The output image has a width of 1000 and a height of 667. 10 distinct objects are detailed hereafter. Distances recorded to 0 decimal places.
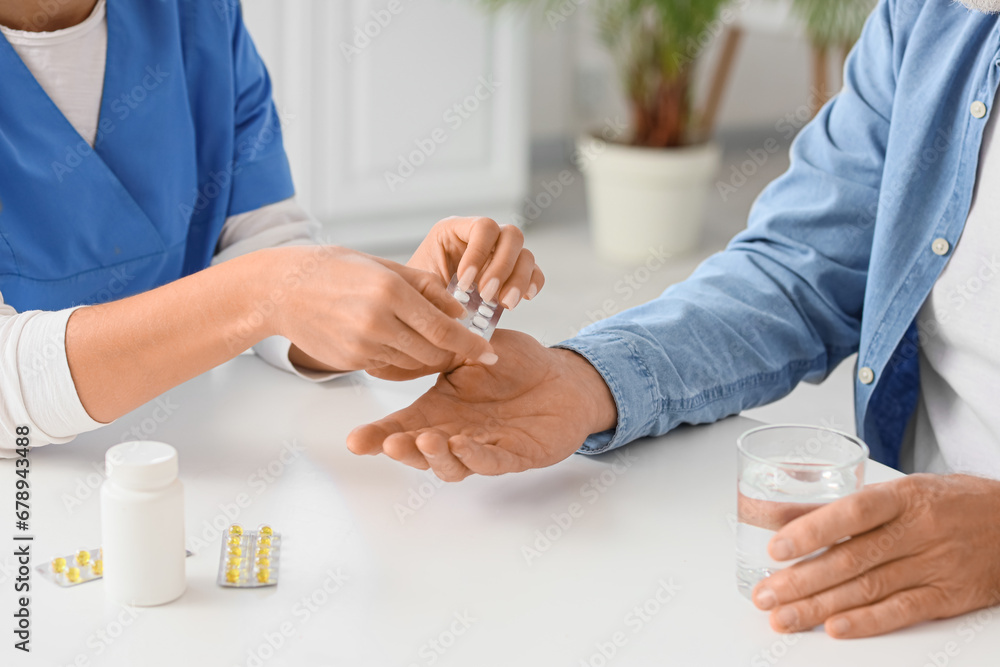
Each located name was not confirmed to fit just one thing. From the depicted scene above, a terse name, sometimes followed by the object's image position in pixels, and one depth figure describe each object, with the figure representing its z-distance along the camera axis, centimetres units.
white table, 174
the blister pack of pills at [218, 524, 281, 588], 179
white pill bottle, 174
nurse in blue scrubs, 190
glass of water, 177
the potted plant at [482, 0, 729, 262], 495
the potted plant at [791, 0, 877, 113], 459
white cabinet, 464
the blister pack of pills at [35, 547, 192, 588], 178
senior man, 182
